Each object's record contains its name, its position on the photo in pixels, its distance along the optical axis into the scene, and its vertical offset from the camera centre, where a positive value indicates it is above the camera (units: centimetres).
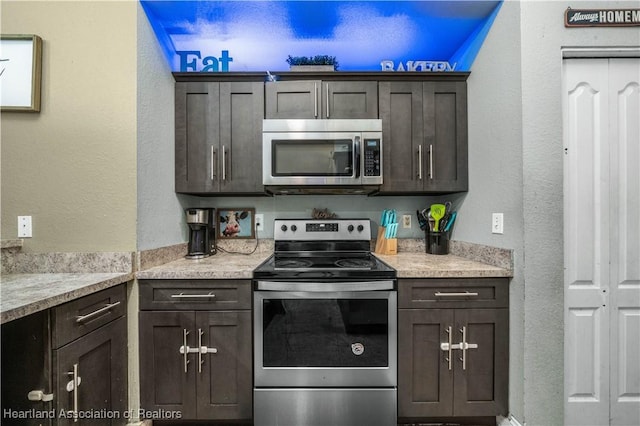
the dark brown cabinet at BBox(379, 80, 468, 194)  191 +53
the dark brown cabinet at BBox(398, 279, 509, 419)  151 -75
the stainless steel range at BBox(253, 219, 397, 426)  150 -73
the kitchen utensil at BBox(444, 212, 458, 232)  205 -6
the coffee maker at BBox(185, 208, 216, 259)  189 -14
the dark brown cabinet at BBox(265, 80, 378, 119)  190 +78
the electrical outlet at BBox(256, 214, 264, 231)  224 -8
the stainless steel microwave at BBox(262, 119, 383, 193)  181 +39
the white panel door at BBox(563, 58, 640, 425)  148 -14
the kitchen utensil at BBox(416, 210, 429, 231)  212 -7
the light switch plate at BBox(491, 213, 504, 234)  158 -6
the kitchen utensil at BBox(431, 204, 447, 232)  203 +0
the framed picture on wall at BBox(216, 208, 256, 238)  224 -9
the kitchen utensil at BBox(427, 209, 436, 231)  205 -7
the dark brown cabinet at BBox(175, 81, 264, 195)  190 +52
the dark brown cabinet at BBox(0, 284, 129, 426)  108 -62
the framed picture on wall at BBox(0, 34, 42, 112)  141 +72
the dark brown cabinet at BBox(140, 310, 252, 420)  150 -83
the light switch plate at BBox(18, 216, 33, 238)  145 -7
